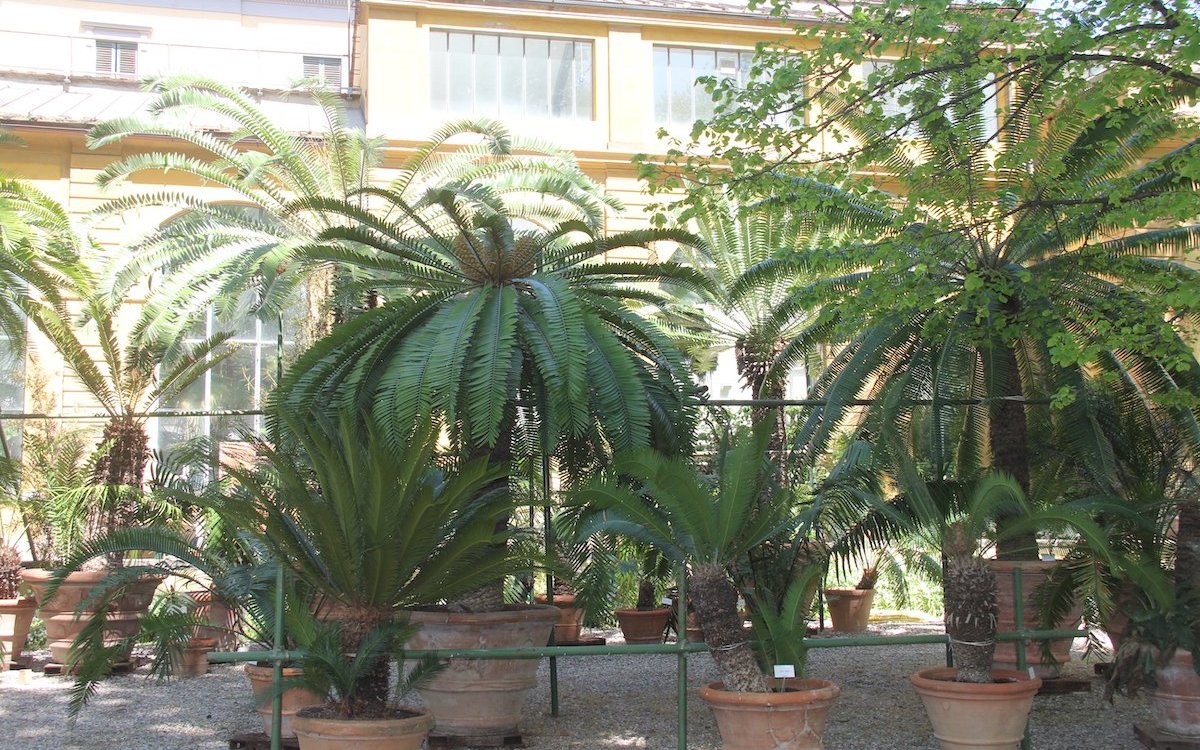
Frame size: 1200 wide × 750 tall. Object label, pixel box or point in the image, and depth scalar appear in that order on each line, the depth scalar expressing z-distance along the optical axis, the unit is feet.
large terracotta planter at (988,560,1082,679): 33.55
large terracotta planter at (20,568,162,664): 38.58
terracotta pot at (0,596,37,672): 40.60
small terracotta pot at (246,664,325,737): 26.89
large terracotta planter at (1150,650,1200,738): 25.50
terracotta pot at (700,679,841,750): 23.44
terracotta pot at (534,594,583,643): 42.24
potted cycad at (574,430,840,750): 23.55
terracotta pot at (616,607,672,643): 44.19
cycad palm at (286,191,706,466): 27.48
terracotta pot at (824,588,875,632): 48.34
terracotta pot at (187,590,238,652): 31.68
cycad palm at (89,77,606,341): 46.19
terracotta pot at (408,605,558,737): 26.81
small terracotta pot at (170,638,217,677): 38.73
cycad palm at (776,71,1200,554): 31.22
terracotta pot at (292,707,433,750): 22.44
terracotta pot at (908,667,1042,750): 24.14
